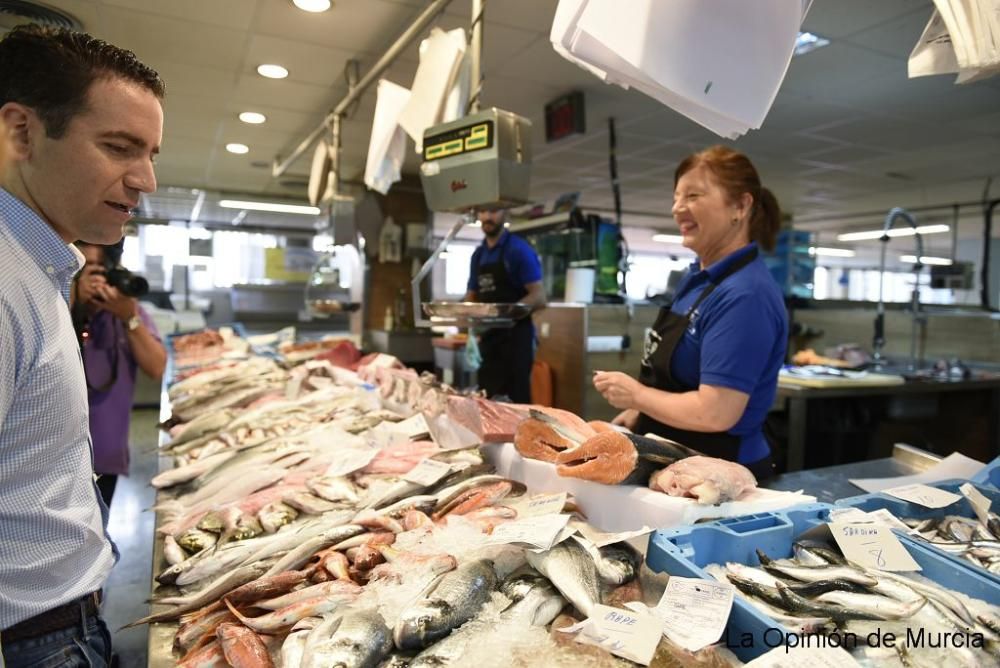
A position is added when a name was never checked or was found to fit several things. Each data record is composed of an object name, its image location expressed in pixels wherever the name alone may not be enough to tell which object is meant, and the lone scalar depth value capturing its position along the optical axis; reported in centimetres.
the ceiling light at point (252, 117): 685
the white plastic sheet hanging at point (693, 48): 135
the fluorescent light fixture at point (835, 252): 1925
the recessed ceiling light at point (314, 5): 411
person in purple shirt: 321
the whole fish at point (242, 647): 114
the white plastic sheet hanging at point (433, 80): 285
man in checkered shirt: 115
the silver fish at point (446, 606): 110
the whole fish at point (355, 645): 105
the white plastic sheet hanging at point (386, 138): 369
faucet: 576
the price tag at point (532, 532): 131
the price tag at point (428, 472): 194
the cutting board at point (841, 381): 511
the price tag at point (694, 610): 107
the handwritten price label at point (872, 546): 130
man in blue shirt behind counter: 500
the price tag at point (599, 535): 137
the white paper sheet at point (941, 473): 222
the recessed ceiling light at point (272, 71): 538
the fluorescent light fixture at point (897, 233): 1384
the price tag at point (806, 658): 95
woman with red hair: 217
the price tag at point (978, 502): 166
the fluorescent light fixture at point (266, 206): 1278
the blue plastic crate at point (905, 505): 166
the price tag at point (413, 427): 260
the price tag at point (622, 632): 106
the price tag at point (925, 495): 168
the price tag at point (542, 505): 160
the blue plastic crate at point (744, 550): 110
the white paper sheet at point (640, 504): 152
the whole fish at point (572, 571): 122
